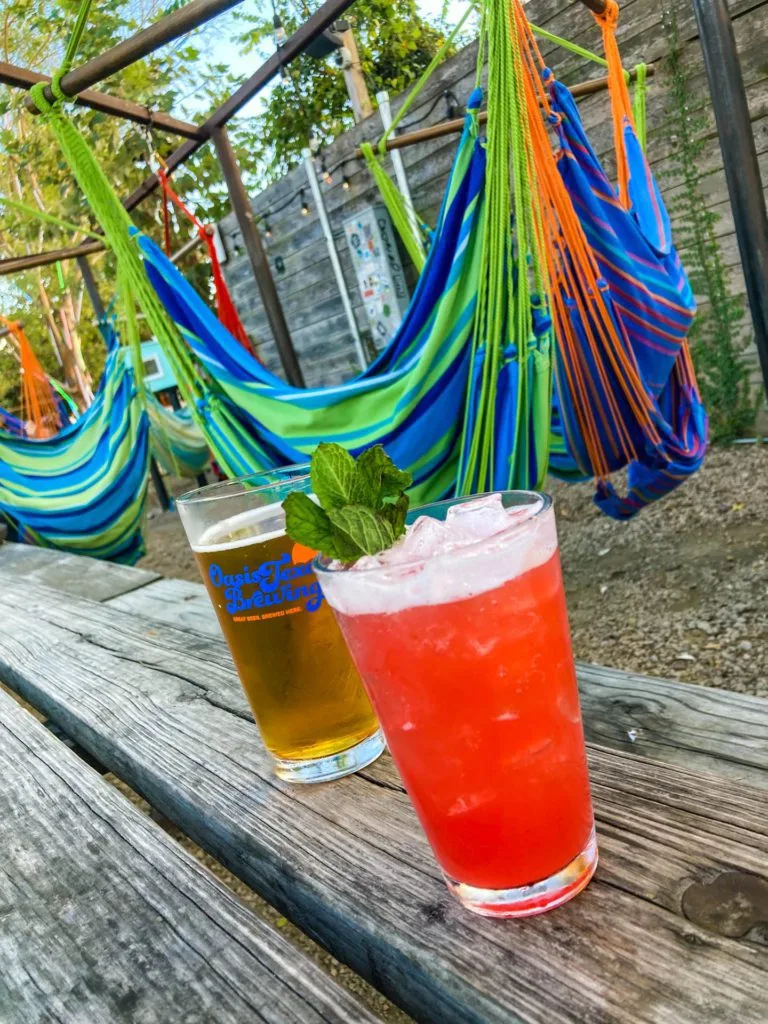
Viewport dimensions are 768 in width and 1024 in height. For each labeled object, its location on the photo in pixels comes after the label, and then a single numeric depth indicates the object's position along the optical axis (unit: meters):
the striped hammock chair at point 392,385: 1.99
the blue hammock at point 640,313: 2.07
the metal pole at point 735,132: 2.26
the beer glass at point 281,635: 0.63
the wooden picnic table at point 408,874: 0.40
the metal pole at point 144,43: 1.50
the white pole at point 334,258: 5.71
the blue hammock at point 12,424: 5.53
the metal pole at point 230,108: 2.45
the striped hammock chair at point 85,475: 3.96
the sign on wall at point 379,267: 5.34
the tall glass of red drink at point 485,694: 0.45
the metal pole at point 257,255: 3.45
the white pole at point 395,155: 4.84
